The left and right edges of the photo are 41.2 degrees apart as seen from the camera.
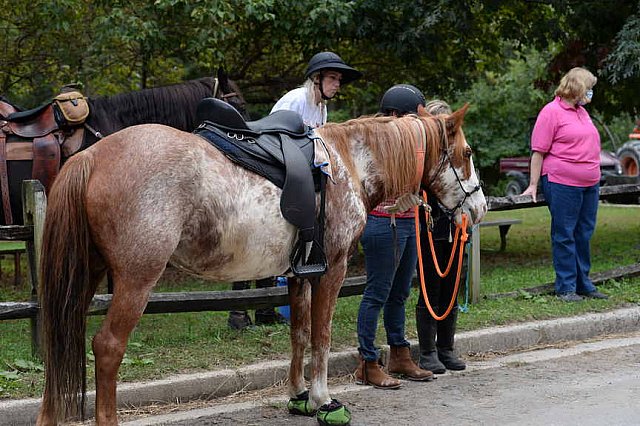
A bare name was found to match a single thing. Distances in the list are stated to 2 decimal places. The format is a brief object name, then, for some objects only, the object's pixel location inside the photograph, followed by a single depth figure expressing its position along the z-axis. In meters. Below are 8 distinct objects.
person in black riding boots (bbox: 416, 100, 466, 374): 6.11
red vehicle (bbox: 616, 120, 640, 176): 21.68
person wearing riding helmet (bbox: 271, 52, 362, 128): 5.93
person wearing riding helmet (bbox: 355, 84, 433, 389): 5.66
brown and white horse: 4.08
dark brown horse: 6.71
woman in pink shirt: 7.80
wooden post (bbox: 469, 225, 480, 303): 7.67
